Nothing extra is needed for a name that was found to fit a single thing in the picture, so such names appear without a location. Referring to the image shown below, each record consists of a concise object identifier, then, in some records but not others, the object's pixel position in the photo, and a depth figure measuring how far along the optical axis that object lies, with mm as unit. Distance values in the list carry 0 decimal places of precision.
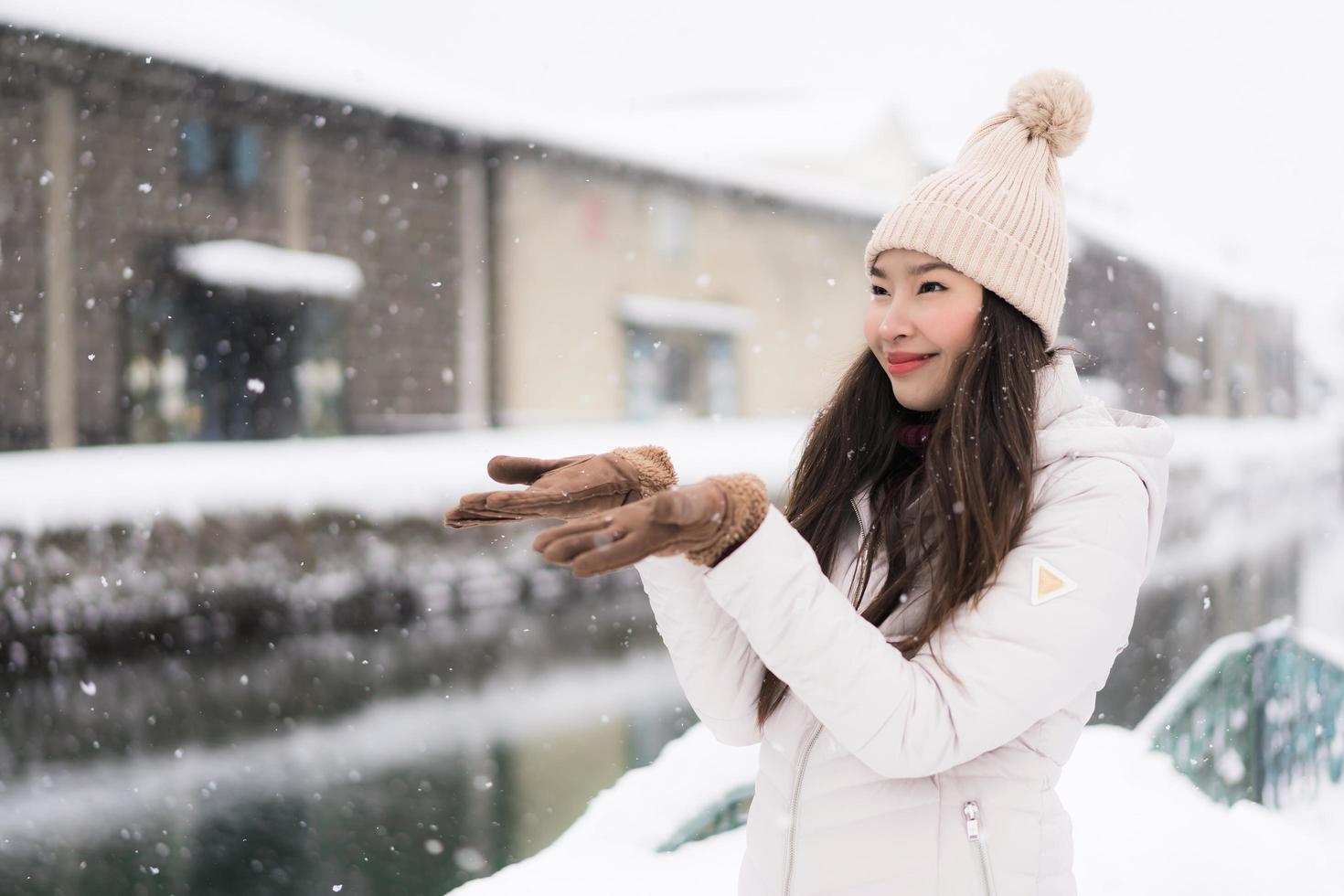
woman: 1163
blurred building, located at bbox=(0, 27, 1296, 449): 10945
